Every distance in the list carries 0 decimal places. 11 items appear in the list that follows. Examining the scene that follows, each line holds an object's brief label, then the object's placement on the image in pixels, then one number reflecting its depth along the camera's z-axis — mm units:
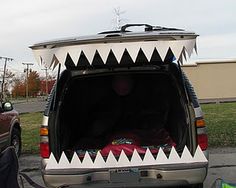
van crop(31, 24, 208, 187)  3406
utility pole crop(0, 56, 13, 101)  47554
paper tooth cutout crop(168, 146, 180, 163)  3576
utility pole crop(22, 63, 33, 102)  54009
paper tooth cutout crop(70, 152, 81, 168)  3632
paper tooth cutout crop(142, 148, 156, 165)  3590
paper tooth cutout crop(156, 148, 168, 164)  3582
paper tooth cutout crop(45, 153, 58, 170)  3663
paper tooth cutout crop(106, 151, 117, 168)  3615
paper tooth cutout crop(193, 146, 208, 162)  3590
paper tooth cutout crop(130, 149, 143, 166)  3596
